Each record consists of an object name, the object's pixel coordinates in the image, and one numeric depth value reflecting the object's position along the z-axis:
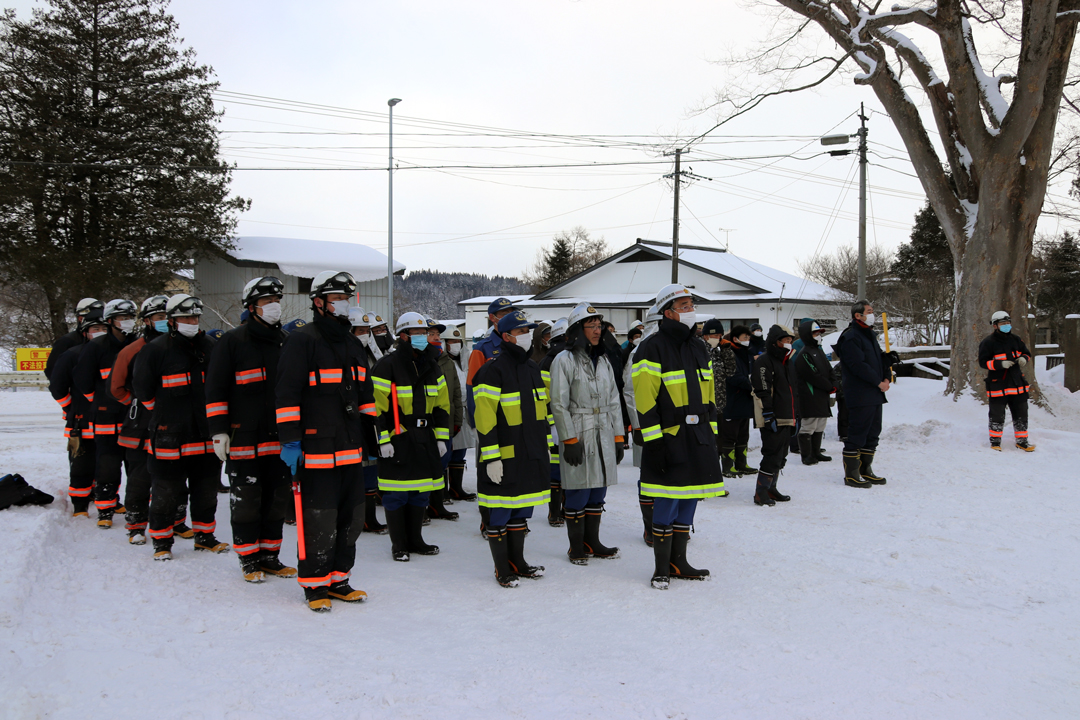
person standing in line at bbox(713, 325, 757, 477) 9.38
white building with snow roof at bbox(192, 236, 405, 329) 30.89
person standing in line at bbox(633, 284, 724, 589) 5.24
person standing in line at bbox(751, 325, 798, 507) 8.08
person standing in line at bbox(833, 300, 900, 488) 8.90
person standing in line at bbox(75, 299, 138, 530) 6.80
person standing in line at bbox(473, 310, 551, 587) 5.33
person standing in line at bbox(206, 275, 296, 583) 5.24
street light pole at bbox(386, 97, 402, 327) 27.09
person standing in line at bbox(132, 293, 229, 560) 5.71
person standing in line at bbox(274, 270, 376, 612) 4.69
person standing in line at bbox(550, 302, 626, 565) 5.85
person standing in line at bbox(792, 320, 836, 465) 10.58
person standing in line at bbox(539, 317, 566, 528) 6.88
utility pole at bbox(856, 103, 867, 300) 23.27
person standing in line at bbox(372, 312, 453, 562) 5.98
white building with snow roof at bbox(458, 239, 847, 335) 32.81
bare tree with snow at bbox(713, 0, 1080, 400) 12.79
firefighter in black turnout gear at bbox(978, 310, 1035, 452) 10.38
